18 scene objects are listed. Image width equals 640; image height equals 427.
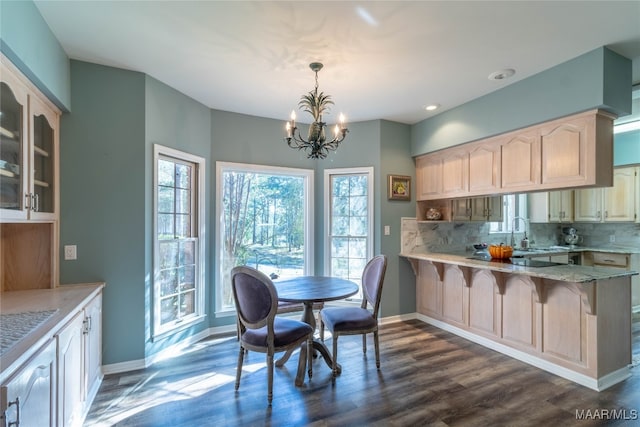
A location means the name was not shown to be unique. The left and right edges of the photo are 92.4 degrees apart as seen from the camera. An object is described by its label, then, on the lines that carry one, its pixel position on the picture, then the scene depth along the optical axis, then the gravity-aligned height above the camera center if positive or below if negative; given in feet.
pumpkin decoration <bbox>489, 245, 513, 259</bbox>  11.40 -1.33
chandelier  7.95 +2.23
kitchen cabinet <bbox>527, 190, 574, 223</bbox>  16.69 +0.52
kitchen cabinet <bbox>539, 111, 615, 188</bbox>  8.39 +1.90
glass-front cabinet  5.93 +1.38
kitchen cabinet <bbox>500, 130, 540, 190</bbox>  9.86 +1.87
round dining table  8.22 -2.19
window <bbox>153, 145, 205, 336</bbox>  9.82 -0.86
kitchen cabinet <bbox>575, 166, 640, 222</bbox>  14.73 +0.80
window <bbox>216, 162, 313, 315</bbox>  12.38 -0.25
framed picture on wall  13.57 +1.30
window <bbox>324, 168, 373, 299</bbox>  13.75 -0.29
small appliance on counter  17.66 -1.19
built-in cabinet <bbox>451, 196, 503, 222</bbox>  13.80 +0.33
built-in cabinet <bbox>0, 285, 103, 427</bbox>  4.03 -2.63
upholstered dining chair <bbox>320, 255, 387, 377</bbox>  8.84 -3.02
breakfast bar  8.25 -3.08
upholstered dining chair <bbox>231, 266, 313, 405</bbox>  7.45 -2.73
